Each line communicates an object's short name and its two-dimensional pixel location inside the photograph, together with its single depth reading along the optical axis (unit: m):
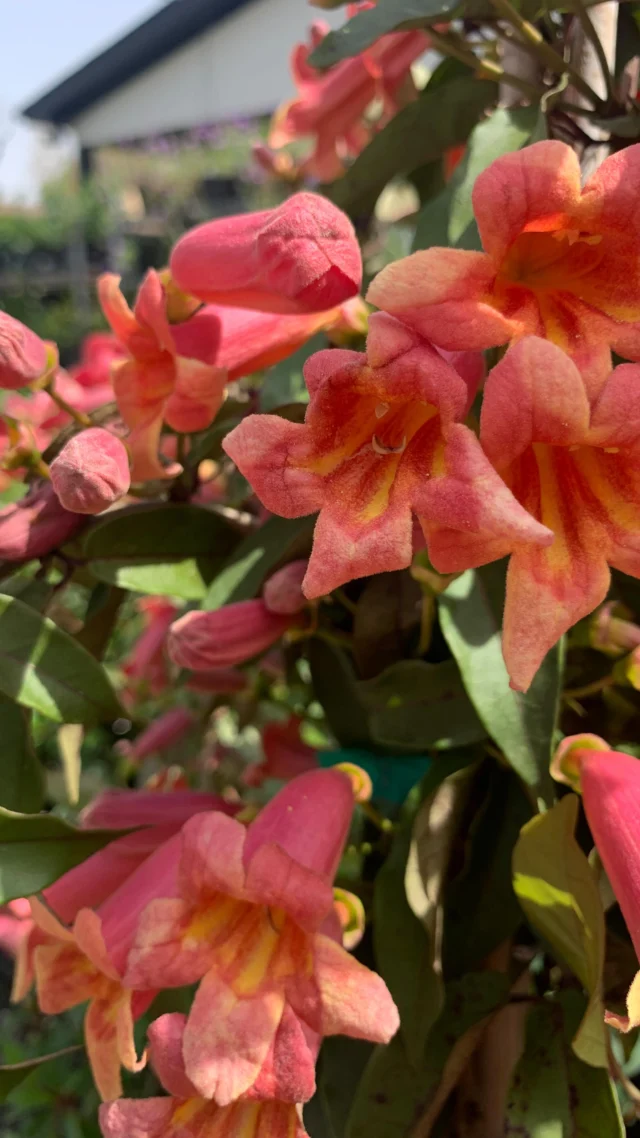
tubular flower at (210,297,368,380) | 0.16
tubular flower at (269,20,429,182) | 0.24
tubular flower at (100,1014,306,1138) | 0.13
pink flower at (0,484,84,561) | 0.15
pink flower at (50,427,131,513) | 0.13
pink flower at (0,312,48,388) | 0.15
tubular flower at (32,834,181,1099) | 0.14
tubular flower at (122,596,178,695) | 0.31
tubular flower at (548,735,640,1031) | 0.13
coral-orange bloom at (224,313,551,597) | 0.09
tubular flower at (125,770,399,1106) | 0.12
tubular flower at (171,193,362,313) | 0.13
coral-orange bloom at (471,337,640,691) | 0.10
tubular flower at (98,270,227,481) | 0.15
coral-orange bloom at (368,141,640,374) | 0.10
